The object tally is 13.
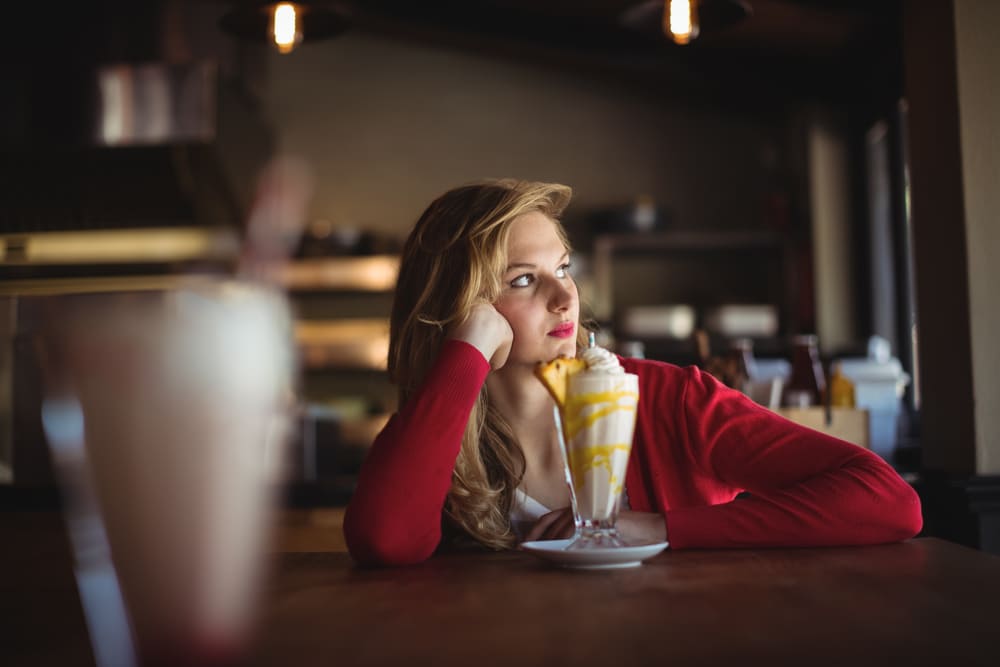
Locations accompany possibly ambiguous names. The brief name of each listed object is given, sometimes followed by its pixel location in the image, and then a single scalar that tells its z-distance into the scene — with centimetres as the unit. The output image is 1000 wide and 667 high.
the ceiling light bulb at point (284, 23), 247
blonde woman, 123
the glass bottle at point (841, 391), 251
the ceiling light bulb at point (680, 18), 227
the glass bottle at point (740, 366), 233
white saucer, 104
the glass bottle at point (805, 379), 242
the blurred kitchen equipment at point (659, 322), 509
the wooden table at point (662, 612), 71
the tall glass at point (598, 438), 110
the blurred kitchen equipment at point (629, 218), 534
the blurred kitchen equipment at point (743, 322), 504
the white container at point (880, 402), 244
